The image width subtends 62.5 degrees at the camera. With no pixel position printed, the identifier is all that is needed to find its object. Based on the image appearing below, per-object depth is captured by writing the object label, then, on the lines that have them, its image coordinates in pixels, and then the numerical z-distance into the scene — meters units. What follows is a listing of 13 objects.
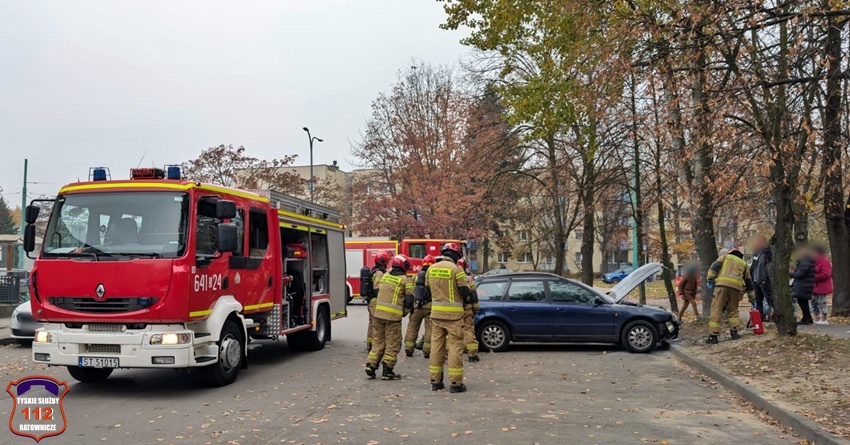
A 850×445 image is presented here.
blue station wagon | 13.19
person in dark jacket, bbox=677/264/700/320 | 18.15
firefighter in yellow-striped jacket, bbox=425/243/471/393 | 9.09
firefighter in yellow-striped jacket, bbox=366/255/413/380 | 10.02
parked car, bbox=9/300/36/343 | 13.20
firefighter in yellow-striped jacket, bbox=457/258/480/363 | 11.96
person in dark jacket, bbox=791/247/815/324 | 15.11
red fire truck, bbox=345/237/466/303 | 29.65
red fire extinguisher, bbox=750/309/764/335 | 13.05
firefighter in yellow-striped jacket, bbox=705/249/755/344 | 12.90
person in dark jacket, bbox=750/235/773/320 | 15.22
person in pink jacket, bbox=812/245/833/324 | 15.49
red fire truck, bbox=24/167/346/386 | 8.38
